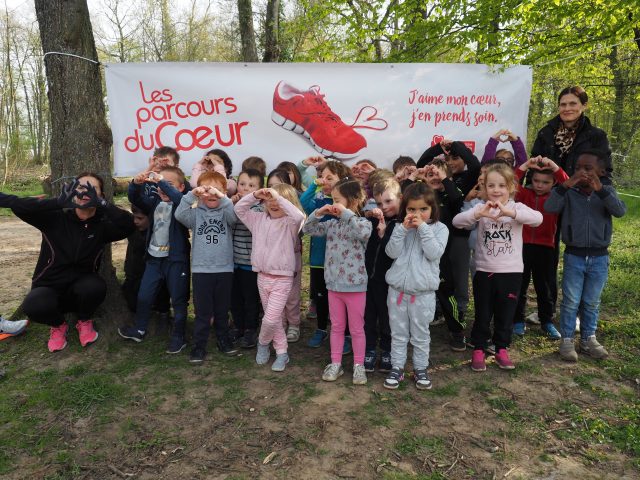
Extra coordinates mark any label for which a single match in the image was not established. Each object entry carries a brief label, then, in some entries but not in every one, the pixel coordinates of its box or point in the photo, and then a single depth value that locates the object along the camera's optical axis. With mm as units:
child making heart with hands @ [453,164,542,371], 3766
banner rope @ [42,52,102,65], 4215
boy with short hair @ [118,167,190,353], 4117
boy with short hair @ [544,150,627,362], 3842
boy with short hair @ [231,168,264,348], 4219
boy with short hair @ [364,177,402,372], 3809
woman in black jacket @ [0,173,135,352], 3902
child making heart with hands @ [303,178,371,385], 3651
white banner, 4898
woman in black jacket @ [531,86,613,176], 4195
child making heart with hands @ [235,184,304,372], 3842
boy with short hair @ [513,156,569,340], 4328
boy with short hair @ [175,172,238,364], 3969
